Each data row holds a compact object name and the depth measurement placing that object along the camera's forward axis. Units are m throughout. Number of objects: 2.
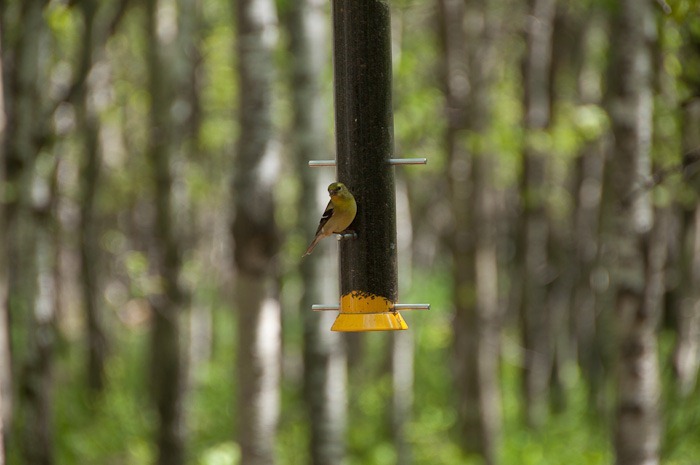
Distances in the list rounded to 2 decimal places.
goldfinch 11.82
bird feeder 12.25
